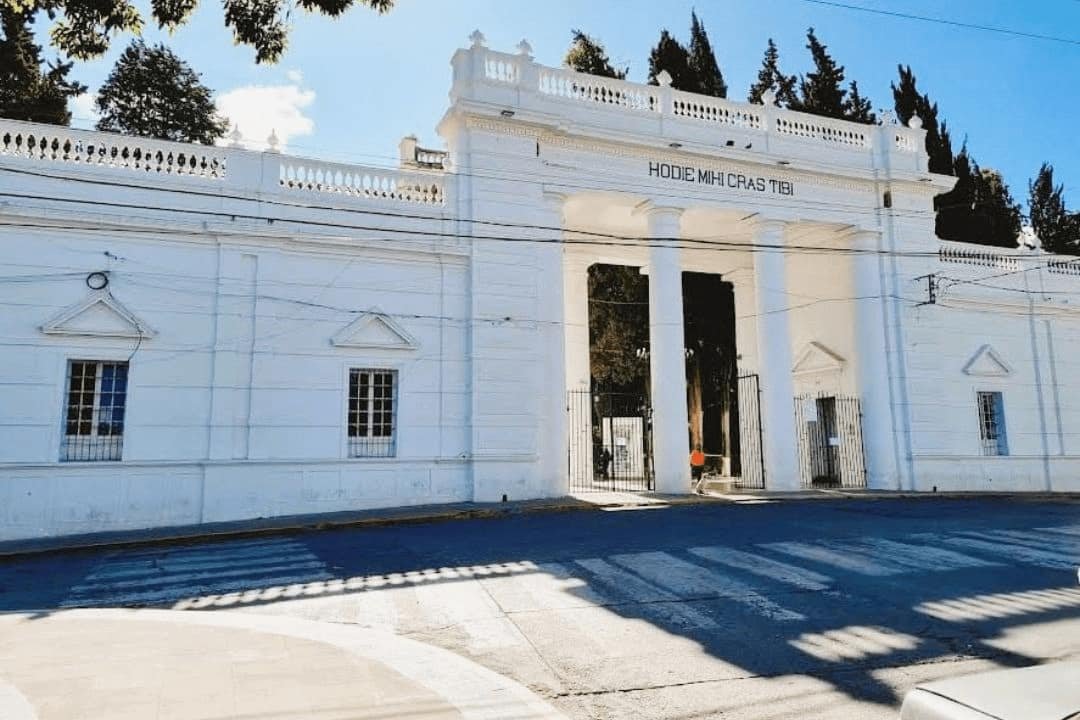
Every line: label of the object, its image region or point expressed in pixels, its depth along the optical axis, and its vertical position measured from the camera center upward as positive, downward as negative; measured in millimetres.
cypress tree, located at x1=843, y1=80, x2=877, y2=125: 29544 +13626
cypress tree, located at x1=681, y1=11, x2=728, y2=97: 28594 +15041
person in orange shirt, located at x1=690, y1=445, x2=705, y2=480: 20312 -254
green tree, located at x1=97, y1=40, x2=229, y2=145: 30094 +14842
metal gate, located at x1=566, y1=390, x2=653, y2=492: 21359 +87
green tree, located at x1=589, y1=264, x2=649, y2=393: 26797 +4587
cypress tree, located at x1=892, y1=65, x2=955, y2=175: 30078 +13917
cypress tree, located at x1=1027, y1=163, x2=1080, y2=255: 33688 +10701
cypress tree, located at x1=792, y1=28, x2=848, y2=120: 28812 +14228
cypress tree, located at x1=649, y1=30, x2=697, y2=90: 27906 +14790
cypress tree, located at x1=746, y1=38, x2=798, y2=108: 30797 +15431
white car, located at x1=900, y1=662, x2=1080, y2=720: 2350 -839
